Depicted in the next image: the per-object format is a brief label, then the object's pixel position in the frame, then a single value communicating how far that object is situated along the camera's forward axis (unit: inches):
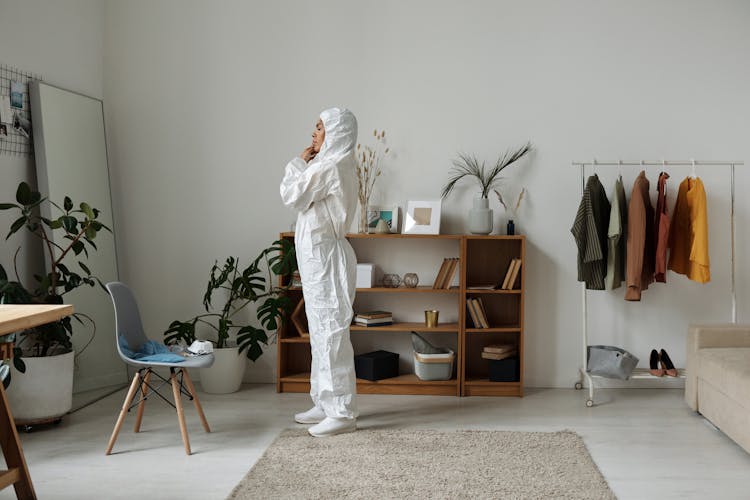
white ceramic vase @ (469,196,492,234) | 174.6
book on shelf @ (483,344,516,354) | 175.3
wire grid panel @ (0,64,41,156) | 151.9
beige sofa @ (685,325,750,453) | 129.0
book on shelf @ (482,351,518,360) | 175.5
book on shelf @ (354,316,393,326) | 176.7
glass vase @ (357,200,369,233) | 180.1
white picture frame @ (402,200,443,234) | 178.2
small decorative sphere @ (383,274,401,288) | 181.8
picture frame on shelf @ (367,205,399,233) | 179.2
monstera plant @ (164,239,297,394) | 173.8
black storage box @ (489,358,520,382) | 174.9
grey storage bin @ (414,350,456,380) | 173.8
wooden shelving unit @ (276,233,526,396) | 174.6
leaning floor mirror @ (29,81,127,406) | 161.8
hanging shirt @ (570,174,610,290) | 167.3
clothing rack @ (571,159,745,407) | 171.8
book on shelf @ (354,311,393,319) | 177.0
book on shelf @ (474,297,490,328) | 176.1
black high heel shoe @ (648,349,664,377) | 176.7
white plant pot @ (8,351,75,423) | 140.6
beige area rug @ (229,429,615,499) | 109.3
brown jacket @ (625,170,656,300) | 165.9
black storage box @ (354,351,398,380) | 175.8
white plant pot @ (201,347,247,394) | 174.9
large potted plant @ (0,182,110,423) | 140.4
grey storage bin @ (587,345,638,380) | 170.2
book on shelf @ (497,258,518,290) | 175.6
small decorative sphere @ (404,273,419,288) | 179.3
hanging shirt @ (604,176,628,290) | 166.1
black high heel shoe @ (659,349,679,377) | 171.6
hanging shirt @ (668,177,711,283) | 165.0
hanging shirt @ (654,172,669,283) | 165.9
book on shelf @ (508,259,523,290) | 174.9
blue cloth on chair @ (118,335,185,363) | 129.6
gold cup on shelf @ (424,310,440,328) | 177.9
